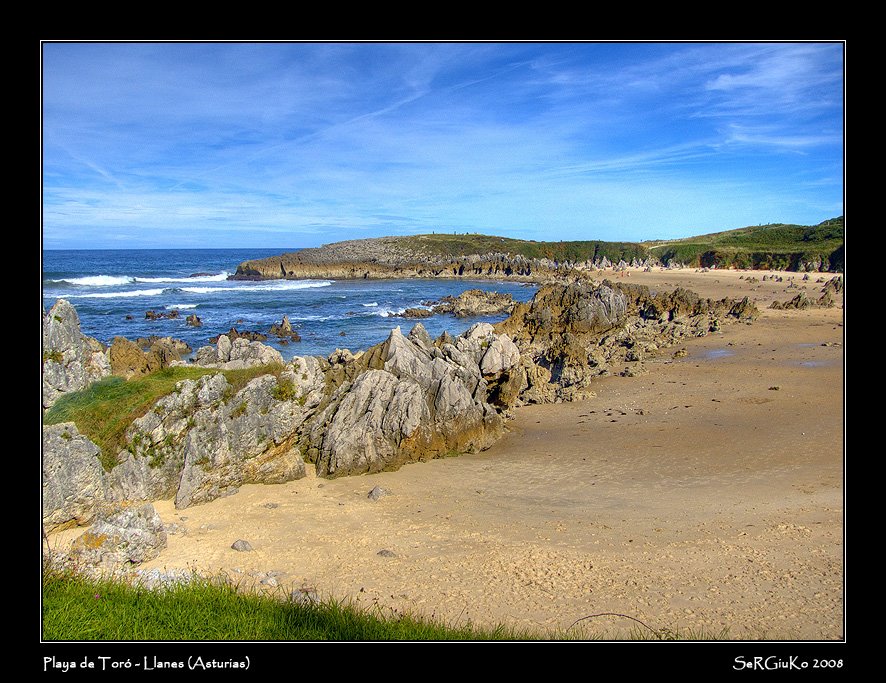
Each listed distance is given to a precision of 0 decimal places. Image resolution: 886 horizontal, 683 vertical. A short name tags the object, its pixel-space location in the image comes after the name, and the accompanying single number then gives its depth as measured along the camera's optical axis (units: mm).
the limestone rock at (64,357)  11484
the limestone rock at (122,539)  8070
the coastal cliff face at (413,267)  88438
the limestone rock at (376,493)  11872
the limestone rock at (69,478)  9141
